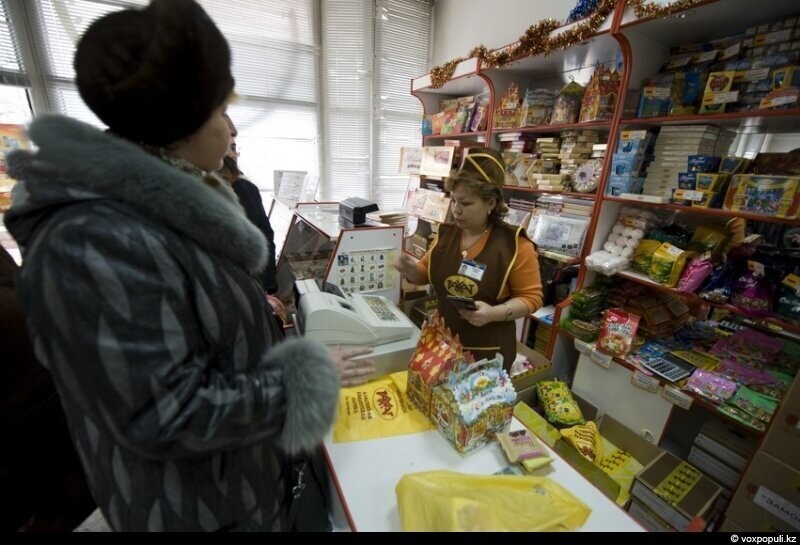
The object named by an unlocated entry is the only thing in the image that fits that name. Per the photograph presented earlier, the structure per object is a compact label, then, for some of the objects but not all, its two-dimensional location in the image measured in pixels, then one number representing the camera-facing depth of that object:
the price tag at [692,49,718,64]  1.69
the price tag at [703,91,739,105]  1.55
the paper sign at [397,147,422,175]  3.57
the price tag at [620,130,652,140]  1.86
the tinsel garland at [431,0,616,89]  1.83
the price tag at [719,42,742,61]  1.60
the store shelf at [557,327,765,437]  1.57
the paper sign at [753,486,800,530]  1.39
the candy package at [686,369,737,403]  1.67
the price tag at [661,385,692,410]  1.76
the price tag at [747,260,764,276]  1.60
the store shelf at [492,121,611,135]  2.05
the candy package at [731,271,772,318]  1.57
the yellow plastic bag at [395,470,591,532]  0.73
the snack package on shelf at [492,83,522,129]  2.57
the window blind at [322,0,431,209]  3.54
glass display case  1.78
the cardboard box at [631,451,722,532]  1.54
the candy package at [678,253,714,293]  1.74
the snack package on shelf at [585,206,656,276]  2.03
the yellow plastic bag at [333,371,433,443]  1.08
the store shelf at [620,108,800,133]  1.47
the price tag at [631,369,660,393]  1.89
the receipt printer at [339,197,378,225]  1.88
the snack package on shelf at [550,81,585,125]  2.22
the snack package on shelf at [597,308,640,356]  2.03
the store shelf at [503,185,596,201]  2.14
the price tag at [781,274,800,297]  1.48
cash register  1.26
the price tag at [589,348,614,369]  2.12
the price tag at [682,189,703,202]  1.69
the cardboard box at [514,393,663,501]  1.78
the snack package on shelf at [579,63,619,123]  2.02
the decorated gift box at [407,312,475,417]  1.06
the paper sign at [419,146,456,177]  3.12
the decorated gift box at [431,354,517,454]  0.98
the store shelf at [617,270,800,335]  1.49
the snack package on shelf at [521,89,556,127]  2.45
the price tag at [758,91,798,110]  1.40
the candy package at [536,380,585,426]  2.10
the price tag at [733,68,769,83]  1.51
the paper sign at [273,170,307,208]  3.20
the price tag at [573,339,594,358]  2.21
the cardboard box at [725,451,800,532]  1.40
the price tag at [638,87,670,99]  1.81
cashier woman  1.53
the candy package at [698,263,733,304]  1.67
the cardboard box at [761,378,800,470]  1.38
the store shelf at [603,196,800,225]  1.49
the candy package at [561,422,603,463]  1.89
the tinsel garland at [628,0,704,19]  1.53
